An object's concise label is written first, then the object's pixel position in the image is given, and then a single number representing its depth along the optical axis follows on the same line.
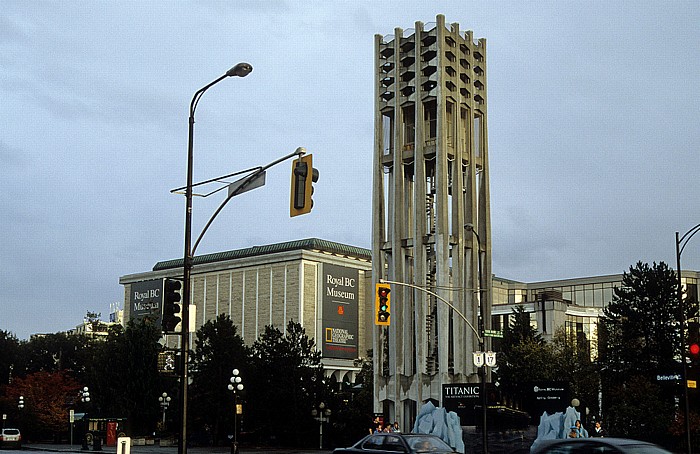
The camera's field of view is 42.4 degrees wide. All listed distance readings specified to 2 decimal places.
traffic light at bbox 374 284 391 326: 33.66
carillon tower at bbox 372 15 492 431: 60.53
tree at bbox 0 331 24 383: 116.06
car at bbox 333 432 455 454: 23.59
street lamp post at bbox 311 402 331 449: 64.69
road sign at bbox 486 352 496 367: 36.62
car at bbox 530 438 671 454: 15.11
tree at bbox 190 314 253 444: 69.50
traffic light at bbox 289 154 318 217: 18.94
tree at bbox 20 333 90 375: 127.06
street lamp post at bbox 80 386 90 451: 62.06
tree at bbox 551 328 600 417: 67.69
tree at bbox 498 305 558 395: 69.44
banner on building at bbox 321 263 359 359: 122.62
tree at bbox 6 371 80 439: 86.12
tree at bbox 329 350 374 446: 67.06
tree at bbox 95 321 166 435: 80.50
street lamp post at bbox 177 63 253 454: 20.49
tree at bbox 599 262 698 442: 67.38
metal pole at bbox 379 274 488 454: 35.31
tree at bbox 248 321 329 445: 66.62
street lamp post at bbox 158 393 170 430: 78.14
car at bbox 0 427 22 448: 66.56
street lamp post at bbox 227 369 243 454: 47.84
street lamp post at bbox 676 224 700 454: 29.89
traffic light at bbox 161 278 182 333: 20.78
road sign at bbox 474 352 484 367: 36.16
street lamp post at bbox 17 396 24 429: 82.89
